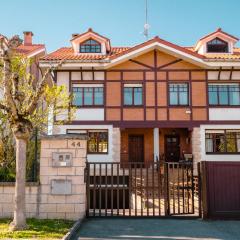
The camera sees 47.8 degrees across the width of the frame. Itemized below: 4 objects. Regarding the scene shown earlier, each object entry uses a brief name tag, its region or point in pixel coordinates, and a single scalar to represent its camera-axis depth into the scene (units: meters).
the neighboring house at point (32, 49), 17.71
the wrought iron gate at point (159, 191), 7.62
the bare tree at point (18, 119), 6.18
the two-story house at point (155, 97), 15.36
